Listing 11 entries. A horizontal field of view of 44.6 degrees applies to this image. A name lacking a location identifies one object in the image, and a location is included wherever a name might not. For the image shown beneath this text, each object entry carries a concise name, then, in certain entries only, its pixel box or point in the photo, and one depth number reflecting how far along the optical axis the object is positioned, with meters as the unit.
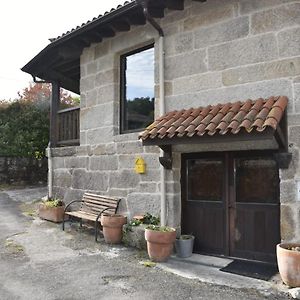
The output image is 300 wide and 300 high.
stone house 5.11
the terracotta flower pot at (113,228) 6.65
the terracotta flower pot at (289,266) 4.40
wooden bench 7.17
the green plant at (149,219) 6.45
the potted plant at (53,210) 8.63
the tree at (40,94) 18.28
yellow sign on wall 6.70
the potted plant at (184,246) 5.81
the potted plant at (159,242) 5.54
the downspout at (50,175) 9.50
